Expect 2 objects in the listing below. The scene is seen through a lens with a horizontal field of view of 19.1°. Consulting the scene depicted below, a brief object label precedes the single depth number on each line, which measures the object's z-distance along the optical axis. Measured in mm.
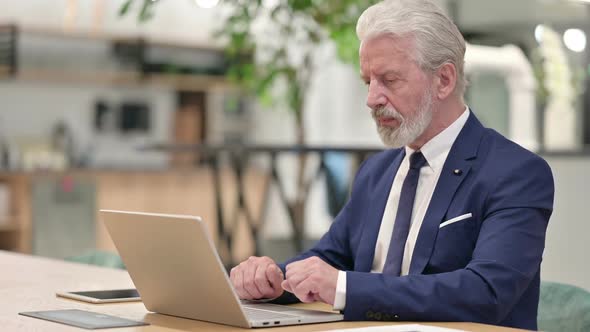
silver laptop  2755
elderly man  2900
